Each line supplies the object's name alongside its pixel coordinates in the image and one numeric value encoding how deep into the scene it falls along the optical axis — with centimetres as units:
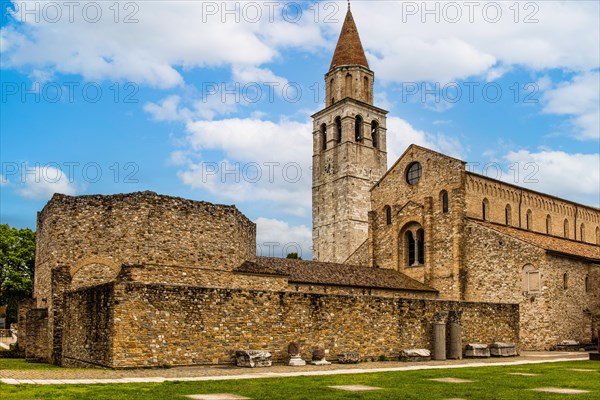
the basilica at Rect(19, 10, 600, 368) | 1958
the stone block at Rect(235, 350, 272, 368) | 1959
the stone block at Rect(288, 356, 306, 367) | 2037
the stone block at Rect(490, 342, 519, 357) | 2664
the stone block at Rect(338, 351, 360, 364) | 2211
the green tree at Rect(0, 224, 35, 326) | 5091
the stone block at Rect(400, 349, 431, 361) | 2380
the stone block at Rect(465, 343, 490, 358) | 2600
